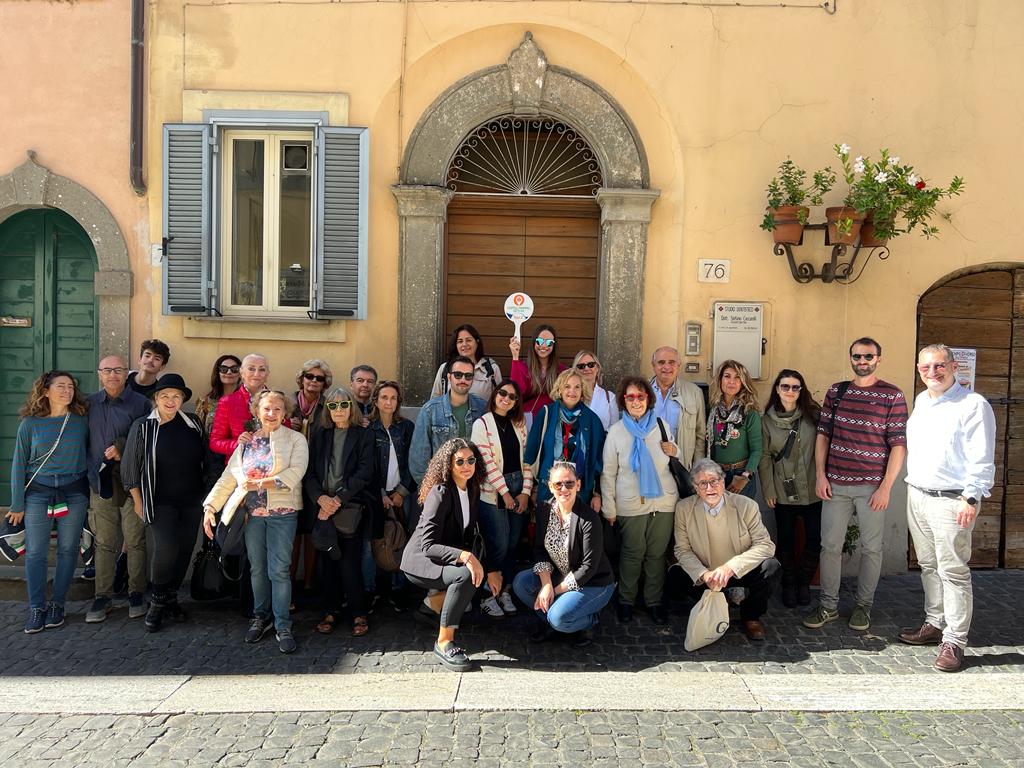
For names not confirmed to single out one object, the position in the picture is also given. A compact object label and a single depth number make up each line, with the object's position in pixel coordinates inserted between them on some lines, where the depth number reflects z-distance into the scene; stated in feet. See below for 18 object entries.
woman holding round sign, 18.43
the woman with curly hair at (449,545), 14.89
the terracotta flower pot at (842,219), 18.98
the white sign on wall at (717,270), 20.90
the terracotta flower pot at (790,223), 19.40
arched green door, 21.94
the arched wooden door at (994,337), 21.24
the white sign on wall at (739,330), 20.81
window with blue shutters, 20.81
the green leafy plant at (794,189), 19.62
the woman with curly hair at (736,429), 17.66
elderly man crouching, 15.87
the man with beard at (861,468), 16.60
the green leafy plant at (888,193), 18.71
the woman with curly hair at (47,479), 16.96
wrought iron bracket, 20.35
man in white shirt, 14.79
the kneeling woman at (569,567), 15.10
